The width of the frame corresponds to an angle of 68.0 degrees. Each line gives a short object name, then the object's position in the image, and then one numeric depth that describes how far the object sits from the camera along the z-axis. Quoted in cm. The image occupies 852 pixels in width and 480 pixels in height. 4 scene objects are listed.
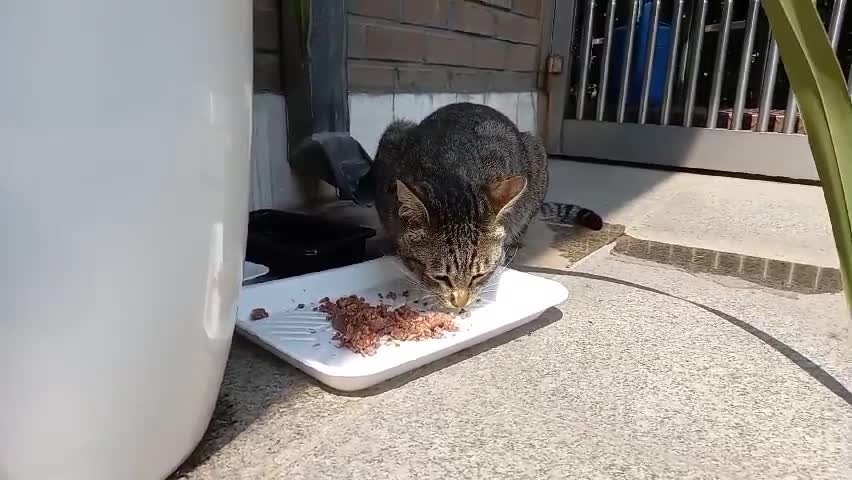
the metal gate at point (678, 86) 262
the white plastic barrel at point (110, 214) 39
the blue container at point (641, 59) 282
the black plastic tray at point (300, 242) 118
